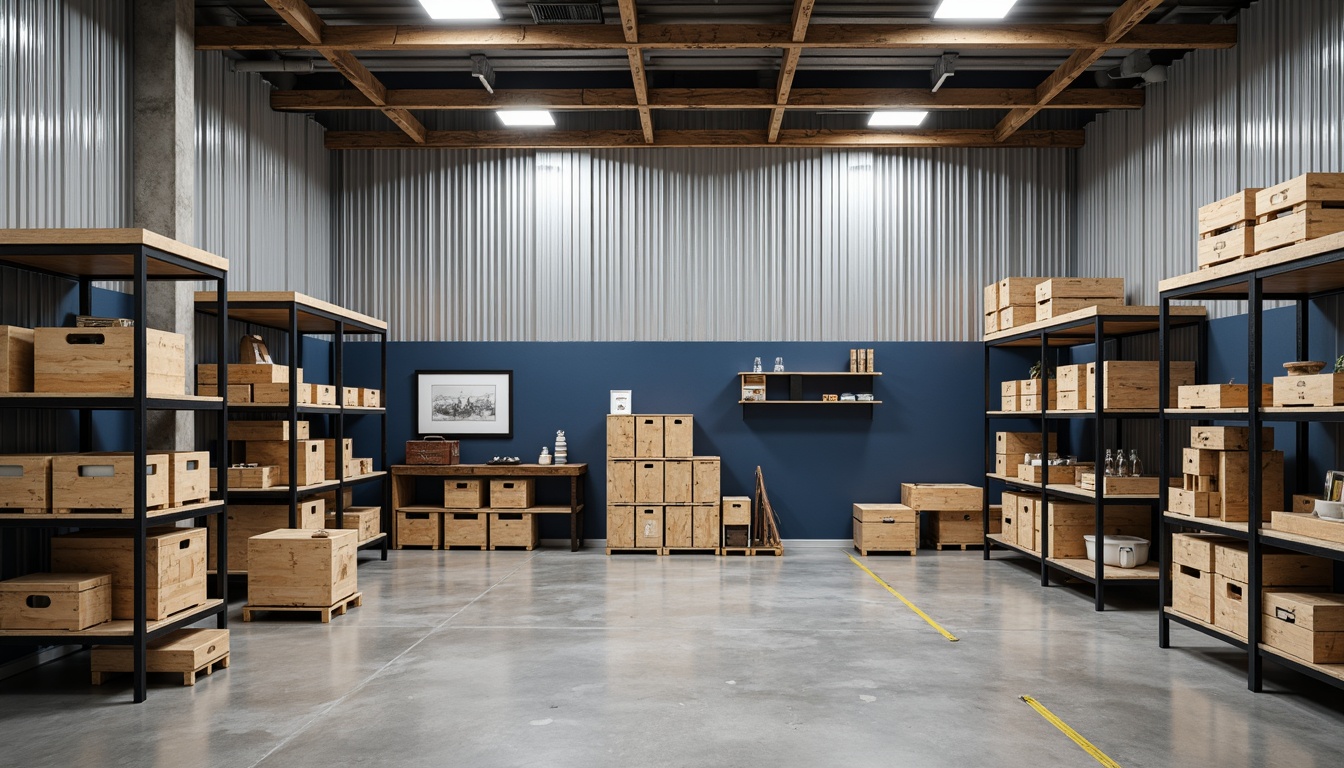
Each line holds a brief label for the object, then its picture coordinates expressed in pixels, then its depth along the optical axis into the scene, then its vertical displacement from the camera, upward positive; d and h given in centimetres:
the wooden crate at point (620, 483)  1049 -98
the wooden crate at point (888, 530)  1046 -155
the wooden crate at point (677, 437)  1053 -44
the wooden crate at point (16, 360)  501 +25
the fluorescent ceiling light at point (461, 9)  742 +331
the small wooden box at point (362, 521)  960 -131
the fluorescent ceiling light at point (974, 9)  738 +327
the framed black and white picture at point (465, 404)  1135 -4
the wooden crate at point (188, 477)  550 -48
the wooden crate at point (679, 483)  1047 -98
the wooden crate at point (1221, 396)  579 +0
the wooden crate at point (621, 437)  1051 -44
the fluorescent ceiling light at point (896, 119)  1018 +326
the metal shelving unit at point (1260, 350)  481 +30
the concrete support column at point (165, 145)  717 +212
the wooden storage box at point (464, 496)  1070 -115
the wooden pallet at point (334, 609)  700 -168
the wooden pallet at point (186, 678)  533 -165
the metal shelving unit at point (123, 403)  503 +0
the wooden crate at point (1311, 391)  483 +3
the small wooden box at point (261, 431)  797 -26
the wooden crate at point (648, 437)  1052 -44
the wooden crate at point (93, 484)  510 -46
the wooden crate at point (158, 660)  532 -154
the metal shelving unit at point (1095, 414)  751 -14
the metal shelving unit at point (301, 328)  785 +81
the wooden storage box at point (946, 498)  1062 -120
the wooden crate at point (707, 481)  1044 -96
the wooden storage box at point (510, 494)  1062 -112
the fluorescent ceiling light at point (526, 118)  1025 +330
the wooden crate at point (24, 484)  508 -46
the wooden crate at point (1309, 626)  485 -129
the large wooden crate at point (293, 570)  702 -134
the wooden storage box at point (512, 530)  1069 -156
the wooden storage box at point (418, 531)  1075 -158
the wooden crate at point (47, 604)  504 -114
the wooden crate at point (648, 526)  1052 -150
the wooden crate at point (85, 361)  509 +24
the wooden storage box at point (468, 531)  1070 -157
